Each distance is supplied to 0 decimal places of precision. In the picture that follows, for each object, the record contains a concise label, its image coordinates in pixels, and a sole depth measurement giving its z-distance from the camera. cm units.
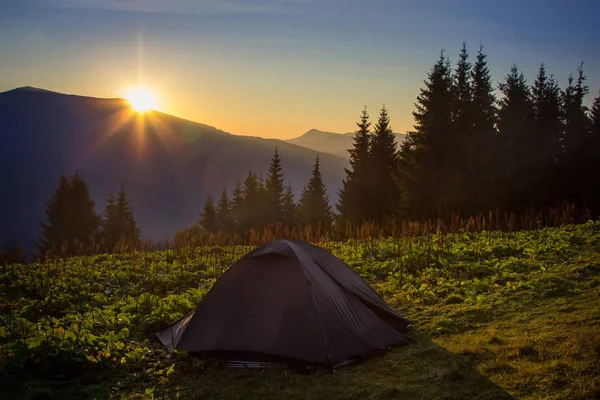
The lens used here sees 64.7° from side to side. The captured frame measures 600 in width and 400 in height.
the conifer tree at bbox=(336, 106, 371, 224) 4281
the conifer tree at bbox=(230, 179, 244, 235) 5588
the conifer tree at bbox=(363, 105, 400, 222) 4222
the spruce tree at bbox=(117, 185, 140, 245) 5641
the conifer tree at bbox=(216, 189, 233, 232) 5875
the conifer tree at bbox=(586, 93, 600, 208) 3681
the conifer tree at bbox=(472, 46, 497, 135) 3738
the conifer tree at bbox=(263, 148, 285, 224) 5384
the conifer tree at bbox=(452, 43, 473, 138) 3638
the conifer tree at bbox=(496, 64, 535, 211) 3412
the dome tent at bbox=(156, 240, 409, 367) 695
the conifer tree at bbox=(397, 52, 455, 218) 3519
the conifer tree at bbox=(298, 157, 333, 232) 5216
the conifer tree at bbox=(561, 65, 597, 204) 3747
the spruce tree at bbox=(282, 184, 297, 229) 5485
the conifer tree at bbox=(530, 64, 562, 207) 3572
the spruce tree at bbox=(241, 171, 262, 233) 5403
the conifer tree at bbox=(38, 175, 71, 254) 5125
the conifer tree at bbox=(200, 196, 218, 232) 5959
